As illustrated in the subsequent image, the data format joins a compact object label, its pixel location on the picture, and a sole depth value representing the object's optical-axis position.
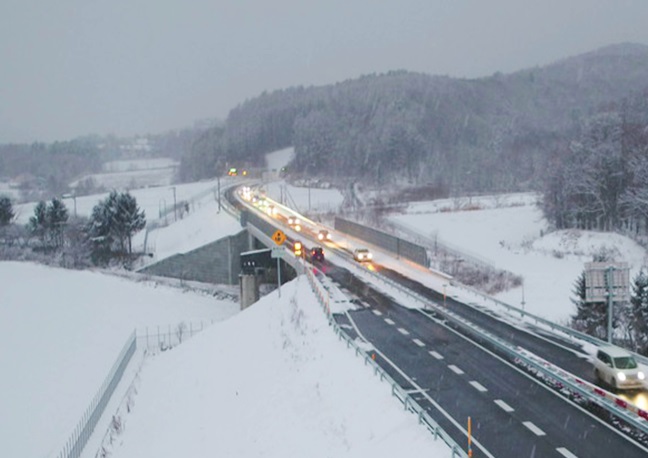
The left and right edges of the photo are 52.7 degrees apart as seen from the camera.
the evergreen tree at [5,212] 96.00
